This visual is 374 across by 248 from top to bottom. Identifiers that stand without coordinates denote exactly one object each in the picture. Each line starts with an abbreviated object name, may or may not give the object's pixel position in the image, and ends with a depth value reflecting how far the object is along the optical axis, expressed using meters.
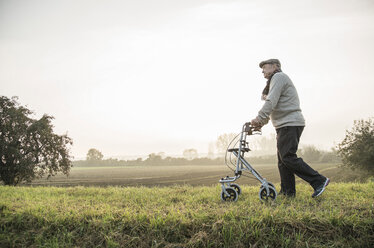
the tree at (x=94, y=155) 64.68
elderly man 4.02
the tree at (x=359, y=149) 19.17
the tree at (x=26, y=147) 11.68
